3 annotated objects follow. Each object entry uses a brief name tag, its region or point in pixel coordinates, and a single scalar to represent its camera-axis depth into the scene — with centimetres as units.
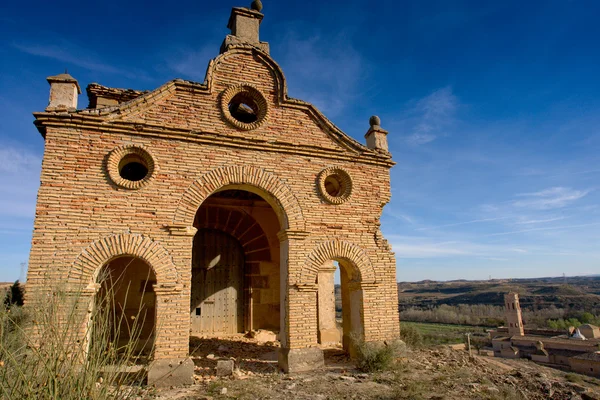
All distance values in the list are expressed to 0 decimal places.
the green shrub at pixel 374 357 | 821
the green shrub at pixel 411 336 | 1021
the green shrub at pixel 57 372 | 269
